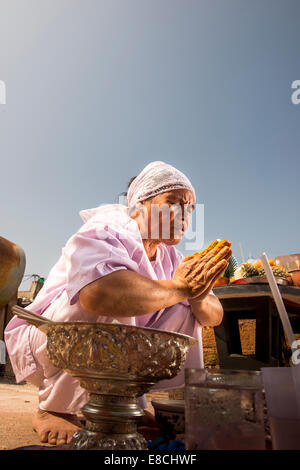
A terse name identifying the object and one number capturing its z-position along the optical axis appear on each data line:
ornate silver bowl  0.86
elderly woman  1.38
